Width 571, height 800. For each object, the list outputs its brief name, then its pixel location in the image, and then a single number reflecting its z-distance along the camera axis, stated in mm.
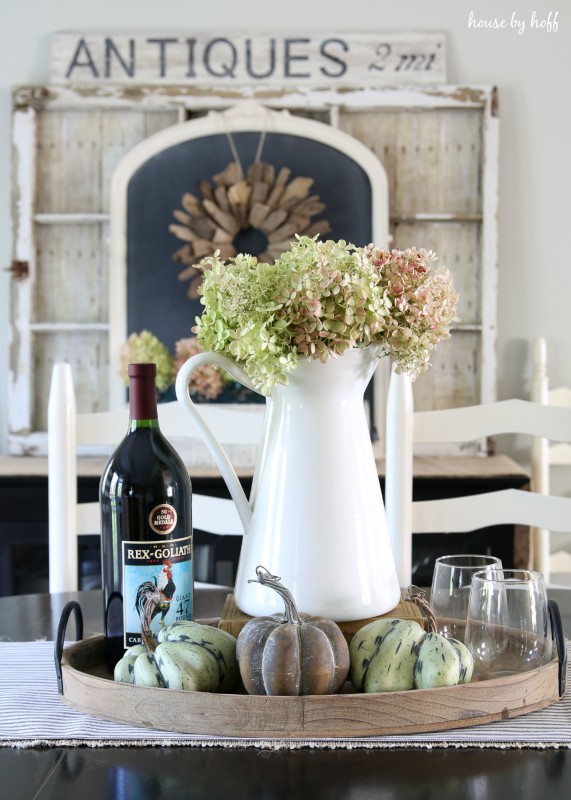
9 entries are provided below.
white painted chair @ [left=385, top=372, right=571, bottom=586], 1345
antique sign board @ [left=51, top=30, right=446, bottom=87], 2703
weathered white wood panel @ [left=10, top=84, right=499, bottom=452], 2682
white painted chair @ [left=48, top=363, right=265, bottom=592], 1341
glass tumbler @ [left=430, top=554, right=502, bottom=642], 831
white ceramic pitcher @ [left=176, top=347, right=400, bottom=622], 778
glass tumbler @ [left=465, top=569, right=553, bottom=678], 729
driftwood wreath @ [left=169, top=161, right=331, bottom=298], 2650
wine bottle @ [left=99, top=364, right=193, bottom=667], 755
